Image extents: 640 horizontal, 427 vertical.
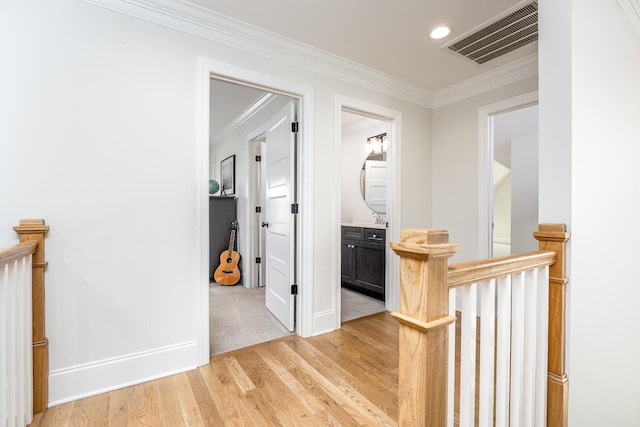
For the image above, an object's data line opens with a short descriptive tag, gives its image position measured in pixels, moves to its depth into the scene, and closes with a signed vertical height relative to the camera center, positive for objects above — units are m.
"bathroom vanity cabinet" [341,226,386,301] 3.52 -0.61
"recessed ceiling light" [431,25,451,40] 2.22 +1.37
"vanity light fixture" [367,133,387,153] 4.12 +0.96
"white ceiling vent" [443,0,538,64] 2.04 +1.36
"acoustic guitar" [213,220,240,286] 4.29 -0.86
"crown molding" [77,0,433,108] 1.89 +1.28
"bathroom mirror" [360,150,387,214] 4.12 +0.42
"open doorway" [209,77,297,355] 2.68 +0.08
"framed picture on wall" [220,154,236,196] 4.71 +0.59
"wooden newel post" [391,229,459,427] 0.78 -0.30
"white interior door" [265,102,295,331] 2.68 -0.07
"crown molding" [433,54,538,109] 2.68 +1.30
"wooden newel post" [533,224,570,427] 1.34 -0.55
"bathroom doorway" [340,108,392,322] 3.48 -0.08
